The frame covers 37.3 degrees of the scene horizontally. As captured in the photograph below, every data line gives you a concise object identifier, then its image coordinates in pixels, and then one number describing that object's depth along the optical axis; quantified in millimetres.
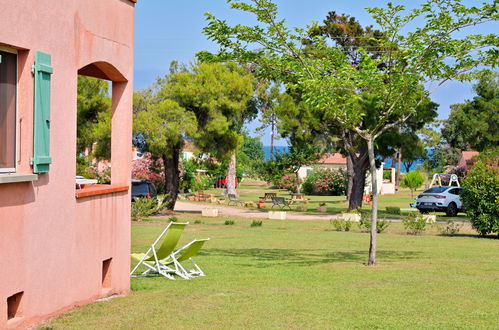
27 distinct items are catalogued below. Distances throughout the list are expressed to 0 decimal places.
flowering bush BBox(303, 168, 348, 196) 59219
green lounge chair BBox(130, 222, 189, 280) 11748
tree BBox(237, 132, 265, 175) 67988
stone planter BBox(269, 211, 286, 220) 30938
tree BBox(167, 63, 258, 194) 32125
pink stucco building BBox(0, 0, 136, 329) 6965
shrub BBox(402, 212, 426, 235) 24047
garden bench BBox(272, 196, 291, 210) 37719
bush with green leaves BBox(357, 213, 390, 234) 23877
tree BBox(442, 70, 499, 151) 46062
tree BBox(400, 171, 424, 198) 55969
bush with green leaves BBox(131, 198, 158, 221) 28422
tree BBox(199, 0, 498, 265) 13414
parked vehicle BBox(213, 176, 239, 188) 67312
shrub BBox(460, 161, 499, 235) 22094
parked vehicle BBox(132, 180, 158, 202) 33750
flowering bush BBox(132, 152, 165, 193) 45281
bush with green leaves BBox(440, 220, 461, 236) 24562
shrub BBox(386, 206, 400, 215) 36188
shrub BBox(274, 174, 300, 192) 58000
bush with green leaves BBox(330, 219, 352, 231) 25606
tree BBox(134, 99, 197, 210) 30828
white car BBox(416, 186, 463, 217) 35844
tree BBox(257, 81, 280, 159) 58694
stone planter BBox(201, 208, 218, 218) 31641
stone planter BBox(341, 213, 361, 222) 30472
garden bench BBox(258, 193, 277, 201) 43806
